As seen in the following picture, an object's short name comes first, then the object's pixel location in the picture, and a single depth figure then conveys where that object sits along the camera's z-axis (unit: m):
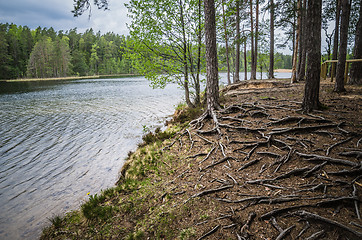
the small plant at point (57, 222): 4.91
